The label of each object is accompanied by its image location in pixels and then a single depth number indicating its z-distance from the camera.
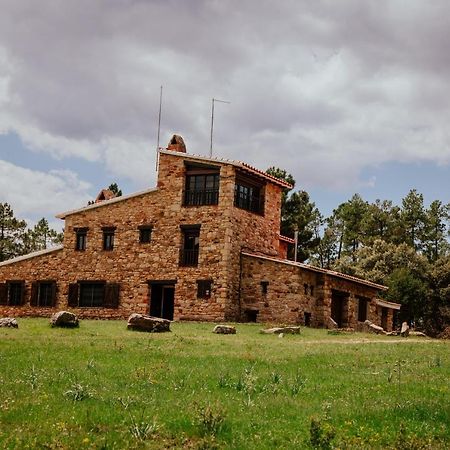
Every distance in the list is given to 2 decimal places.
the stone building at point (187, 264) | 42.25
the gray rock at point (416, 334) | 38.41
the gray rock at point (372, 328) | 41.12
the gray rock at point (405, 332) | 37.69
